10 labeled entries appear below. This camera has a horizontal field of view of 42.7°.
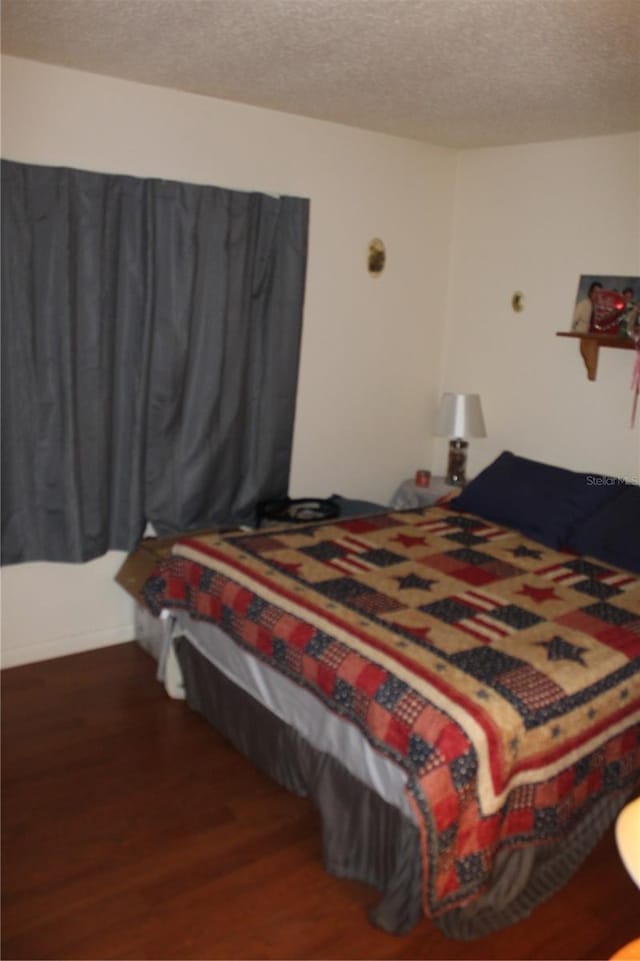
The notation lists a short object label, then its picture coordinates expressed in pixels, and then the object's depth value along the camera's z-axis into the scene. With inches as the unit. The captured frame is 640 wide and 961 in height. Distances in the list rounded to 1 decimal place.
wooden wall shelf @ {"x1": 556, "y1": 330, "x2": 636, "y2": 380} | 137.0
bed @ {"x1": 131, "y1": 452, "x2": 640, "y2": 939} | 79.4
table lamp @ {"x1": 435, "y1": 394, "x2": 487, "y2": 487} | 163.2
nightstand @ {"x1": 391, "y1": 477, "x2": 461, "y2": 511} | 168.1
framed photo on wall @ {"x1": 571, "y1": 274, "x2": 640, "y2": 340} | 137.7
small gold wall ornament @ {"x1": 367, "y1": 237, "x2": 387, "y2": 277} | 162.1
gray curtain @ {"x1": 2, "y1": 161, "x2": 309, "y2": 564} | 123.1
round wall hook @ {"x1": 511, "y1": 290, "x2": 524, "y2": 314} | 160.7
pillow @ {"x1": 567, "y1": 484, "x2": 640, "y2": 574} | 124.3
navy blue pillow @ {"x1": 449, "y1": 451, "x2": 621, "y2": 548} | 135.0
